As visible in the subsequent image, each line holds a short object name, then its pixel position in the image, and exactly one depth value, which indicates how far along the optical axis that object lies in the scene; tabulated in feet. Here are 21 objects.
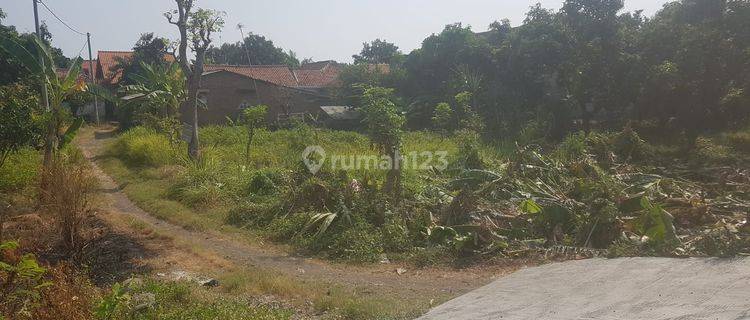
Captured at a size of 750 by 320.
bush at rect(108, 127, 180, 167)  54.03
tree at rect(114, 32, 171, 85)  111.55
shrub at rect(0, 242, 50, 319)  15.21
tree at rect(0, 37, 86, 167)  42.57
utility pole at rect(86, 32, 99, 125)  97.09
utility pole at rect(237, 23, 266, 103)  92.06
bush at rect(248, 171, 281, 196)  39.29
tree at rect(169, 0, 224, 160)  50.83
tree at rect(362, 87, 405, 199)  34.06
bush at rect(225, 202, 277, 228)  34.79
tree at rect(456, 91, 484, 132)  67.26
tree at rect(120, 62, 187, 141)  62.34
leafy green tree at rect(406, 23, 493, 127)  82.58
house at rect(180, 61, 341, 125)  91.25
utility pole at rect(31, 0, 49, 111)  44.21
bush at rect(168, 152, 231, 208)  39.45
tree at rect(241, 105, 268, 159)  53.14
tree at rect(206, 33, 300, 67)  175.11
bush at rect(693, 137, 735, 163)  41.09
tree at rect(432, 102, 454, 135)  68.44
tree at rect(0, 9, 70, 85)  77.97
